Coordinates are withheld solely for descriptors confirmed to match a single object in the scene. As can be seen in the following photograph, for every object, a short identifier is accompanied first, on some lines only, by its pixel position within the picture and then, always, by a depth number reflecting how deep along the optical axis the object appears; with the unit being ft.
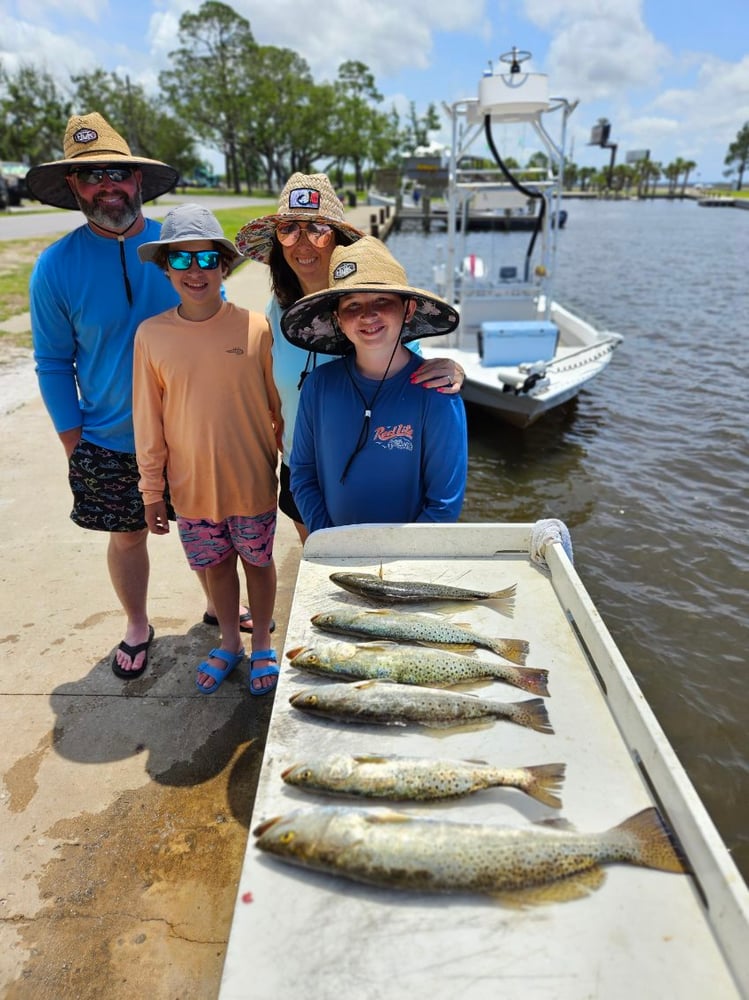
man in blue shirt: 10.62
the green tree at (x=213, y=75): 217.15
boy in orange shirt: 9.94
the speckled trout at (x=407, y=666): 6.75
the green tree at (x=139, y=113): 224.33
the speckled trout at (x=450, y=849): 4.77
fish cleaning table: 4.22
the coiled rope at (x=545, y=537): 8.65
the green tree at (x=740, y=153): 464.48
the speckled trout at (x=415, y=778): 5.43
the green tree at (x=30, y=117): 205.05
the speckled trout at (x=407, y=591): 8.06
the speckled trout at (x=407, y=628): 7.26
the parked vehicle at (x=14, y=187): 121.39
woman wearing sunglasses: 9.98
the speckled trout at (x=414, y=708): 6.26
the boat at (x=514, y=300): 30.94
